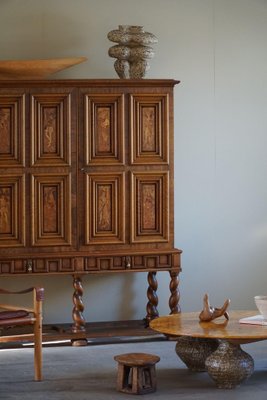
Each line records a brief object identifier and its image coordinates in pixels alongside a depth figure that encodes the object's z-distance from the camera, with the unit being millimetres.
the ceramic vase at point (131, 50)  7254
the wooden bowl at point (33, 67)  7164
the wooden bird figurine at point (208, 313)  5926
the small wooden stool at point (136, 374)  5473
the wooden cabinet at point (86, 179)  7039
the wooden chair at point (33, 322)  5812
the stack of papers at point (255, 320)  5846
